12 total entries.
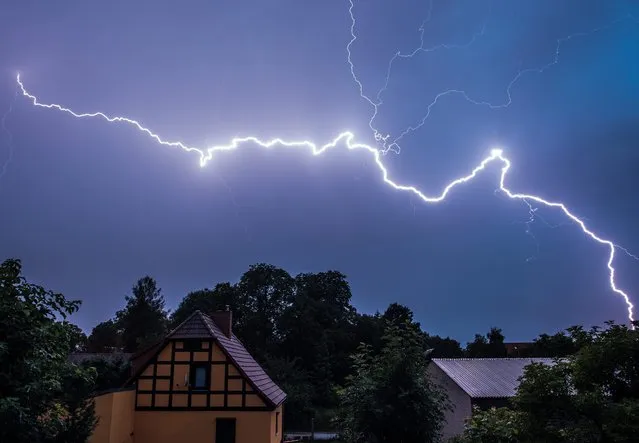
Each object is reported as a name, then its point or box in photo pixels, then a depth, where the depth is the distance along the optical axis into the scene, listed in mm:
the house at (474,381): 20406
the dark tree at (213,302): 44938
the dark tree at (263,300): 44031
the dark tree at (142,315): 46875
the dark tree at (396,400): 9438
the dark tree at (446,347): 51662
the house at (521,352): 42788
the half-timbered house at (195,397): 16406
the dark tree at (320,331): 39312
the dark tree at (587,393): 5684
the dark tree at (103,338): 56888
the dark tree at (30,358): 5457
